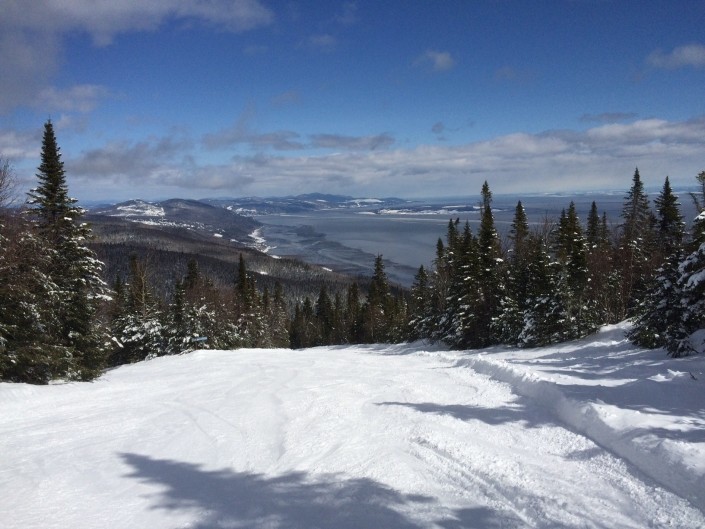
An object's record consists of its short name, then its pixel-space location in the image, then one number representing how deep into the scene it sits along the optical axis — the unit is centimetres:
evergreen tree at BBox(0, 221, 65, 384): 1363
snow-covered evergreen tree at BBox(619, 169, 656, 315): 2790
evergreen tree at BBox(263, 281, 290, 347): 5650
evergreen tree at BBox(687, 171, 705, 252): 1411
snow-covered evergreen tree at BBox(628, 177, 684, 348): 1354
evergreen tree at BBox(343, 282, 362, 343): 6141
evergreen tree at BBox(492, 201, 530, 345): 2533
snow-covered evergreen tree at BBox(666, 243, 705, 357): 1166
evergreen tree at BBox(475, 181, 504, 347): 2831
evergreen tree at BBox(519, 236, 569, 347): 2241
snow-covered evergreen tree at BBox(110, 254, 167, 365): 3316
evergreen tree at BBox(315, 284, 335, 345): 6706
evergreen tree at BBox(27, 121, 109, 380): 1734
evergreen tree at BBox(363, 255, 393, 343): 5220
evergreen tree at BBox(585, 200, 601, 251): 3956
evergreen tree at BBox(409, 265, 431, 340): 3754
